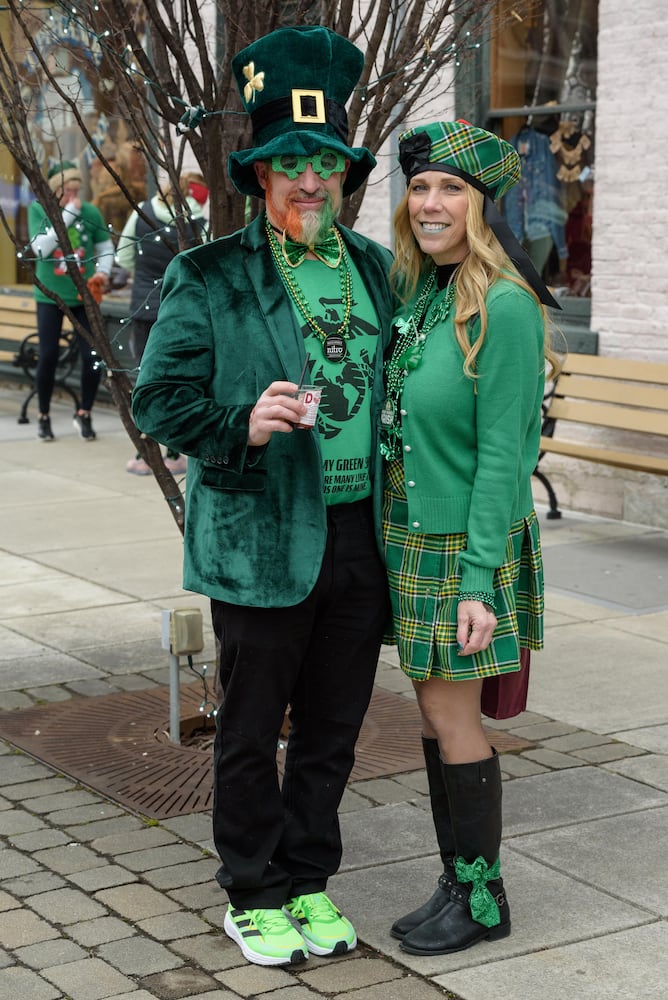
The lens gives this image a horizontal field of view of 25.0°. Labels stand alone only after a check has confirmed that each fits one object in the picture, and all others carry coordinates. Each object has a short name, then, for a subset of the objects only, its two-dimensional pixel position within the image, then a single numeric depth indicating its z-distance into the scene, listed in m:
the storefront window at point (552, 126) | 9.27
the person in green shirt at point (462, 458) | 3.42
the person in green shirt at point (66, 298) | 11.05
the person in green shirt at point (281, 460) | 3.51
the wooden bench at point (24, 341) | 12.68
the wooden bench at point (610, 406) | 8.14
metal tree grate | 4.76
